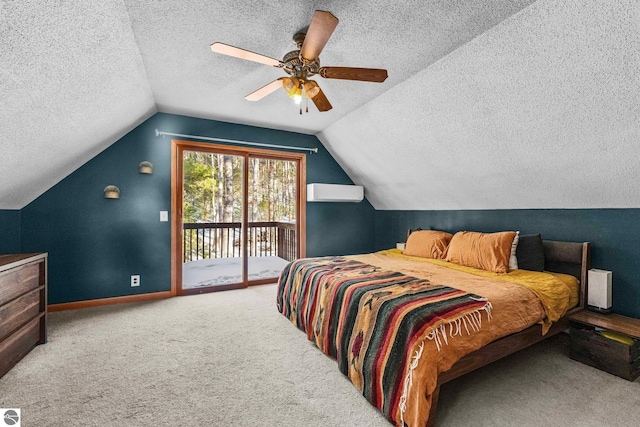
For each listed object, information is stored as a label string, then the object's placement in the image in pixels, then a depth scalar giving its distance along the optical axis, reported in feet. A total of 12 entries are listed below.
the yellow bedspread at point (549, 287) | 7.20
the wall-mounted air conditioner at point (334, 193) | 15.12
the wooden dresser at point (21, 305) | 6.56
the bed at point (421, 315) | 5.08
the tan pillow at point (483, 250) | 9.17
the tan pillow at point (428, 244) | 11.61
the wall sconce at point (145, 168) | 11.78
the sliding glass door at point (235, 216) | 14.14
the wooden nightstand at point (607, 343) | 6.59
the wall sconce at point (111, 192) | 11.27
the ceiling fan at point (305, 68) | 5.83
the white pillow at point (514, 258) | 9.29
